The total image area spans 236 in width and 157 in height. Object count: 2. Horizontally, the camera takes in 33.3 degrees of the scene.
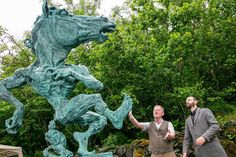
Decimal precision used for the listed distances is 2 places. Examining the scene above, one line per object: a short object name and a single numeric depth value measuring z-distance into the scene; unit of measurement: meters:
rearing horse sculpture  4.39
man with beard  5.38
